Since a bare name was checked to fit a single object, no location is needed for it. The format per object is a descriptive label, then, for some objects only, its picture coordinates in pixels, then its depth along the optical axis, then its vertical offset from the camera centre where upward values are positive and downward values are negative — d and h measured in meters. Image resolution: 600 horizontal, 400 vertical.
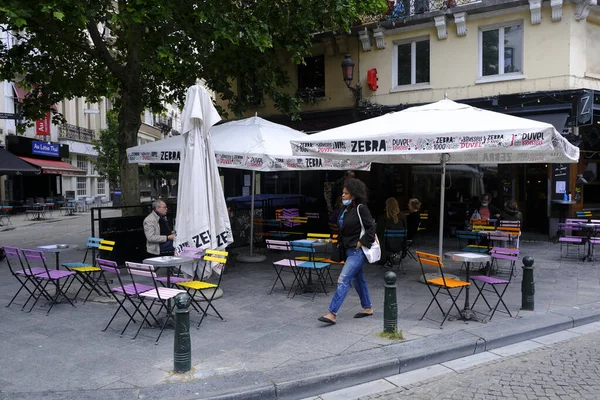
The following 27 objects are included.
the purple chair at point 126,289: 5.78 -1.25
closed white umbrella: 7.57 -0.02
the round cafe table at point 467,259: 6.38 -0.99
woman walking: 6.10 -0.63
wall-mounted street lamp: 15.12 +3.37
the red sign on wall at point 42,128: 27.02 +3.21
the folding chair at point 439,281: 6.18 -1.26
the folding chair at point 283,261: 7.63 -1.20
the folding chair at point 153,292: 5.64 -1.27
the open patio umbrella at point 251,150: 8.81 +0.67
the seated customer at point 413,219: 10.17 -0.72
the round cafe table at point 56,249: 7.59 -0.99
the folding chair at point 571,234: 10.73 -1.21
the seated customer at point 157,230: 7.93 -0.72
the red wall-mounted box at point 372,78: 15.48 +3.39
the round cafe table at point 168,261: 6.31 -1.00
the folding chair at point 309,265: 7.51 -1.23
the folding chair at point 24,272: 6.91 -1.23
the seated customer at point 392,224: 9.40 -0.75
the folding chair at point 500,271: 6.40 -1.24
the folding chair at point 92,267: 7.06 -1.20
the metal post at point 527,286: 6.70 -1.40
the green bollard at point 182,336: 4.62 -1.42
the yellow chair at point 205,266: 6.30 -1.24
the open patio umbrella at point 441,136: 6.68 +0.71
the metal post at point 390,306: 5.65 -1.40
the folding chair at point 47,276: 6.82 -1.25
